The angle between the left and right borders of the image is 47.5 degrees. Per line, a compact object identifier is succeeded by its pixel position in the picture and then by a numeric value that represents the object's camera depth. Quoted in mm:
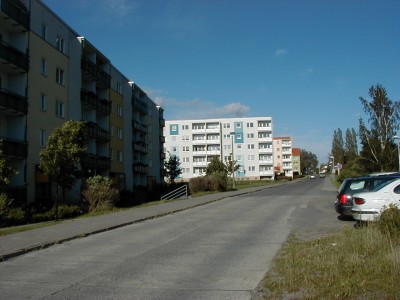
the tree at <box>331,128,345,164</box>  123875
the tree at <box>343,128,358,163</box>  115062
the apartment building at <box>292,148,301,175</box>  184250
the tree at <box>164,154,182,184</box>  76375
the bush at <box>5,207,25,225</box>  20414
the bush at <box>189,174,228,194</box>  44844
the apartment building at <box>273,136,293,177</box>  154500
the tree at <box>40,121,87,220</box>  22094
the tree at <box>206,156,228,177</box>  53800
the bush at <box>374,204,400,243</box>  9273
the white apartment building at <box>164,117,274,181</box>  120500
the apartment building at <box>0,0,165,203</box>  27359
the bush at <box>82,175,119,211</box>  26922
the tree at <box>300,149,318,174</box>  189900
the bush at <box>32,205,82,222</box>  22828
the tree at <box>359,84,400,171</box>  49781
